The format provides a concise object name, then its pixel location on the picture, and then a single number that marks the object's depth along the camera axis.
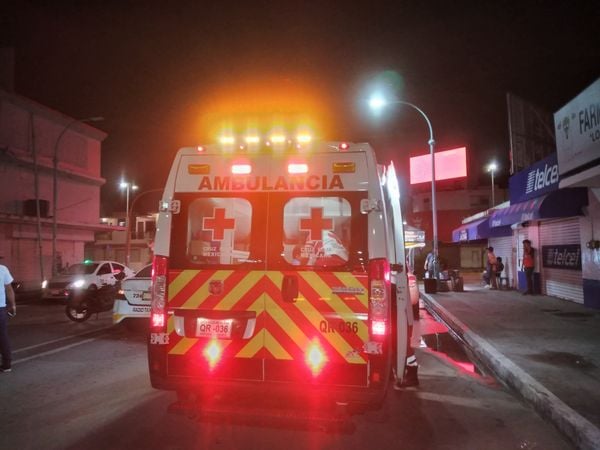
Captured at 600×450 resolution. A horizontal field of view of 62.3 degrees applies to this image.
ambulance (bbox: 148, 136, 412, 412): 4.25
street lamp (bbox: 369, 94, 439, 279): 18.34
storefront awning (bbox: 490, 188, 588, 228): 13.54
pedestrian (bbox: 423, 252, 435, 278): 21.24
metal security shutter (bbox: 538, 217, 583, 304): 14.66
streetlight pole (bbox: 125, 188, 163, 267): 31.98
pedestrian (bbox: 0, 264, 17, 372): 7.12
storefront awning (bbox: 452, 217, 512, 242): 20.78
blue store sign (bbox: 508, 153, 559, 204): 14.78
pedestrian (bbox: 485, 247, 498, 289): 20.34
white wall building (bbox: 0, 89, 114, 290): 27.27
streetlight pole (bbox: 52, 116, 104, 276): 25.23
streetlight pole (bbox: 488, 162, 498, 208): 46.30
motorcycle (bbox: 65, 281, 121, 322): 12.82
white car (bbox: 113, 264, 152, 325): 9.45
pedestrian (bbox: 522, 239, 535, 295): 16.89
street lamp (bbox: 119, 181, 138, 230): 50.84
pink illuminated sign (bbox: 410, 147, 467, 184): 46.09
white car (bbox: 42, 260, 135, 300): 18.22
